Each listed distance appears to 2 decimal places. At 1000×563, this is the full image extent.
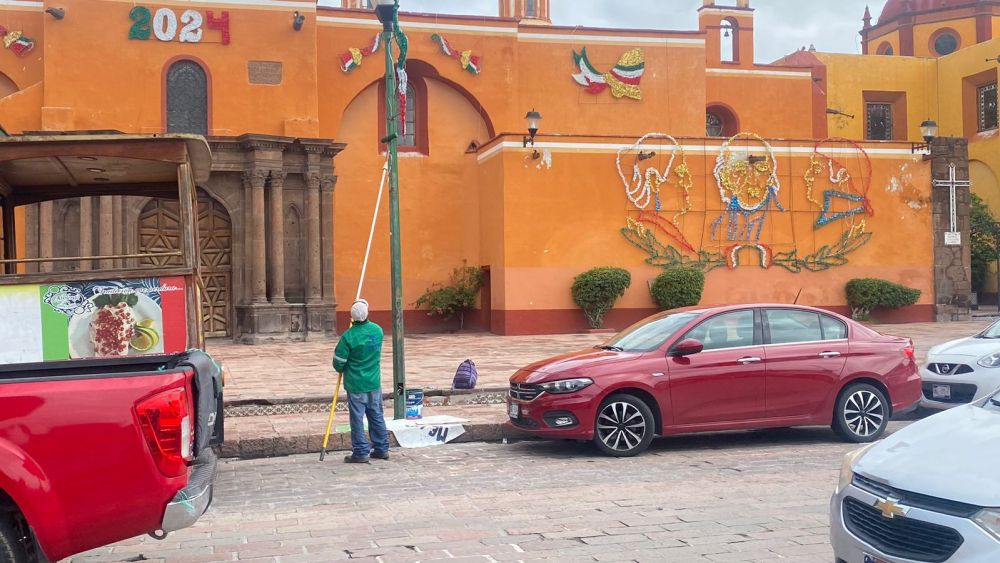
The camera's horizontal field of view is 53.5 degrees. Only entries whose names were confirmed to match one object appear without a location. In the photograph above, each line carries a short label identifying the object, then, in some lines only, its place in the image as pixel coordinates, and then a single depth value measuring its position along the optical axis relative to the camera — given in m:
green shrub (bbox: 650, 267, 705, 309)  25.92
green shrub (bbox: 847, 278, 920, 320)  27.11
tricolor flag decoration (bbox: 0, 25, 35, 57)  25.00
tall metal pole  11.88
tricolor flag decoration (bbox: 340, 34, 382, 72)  27.45
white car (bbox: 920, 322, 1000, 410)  10.84
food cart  7.17
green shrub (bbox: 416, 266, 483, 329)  27.81
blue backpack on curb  14.01
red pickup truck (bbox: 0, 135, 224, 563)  4.48
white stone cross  27.59
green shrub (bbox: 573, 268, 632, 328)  25.62
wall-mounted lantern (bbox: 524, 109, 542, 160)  25.12
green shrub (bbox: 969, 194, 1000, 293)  35.28
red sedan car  9.95
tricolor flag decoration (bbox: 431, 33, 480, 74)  28.55
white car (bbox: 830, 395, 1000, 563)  4.04
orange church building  24.81
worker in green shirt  9.99
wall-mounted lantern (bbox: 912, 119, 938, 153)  26.59
